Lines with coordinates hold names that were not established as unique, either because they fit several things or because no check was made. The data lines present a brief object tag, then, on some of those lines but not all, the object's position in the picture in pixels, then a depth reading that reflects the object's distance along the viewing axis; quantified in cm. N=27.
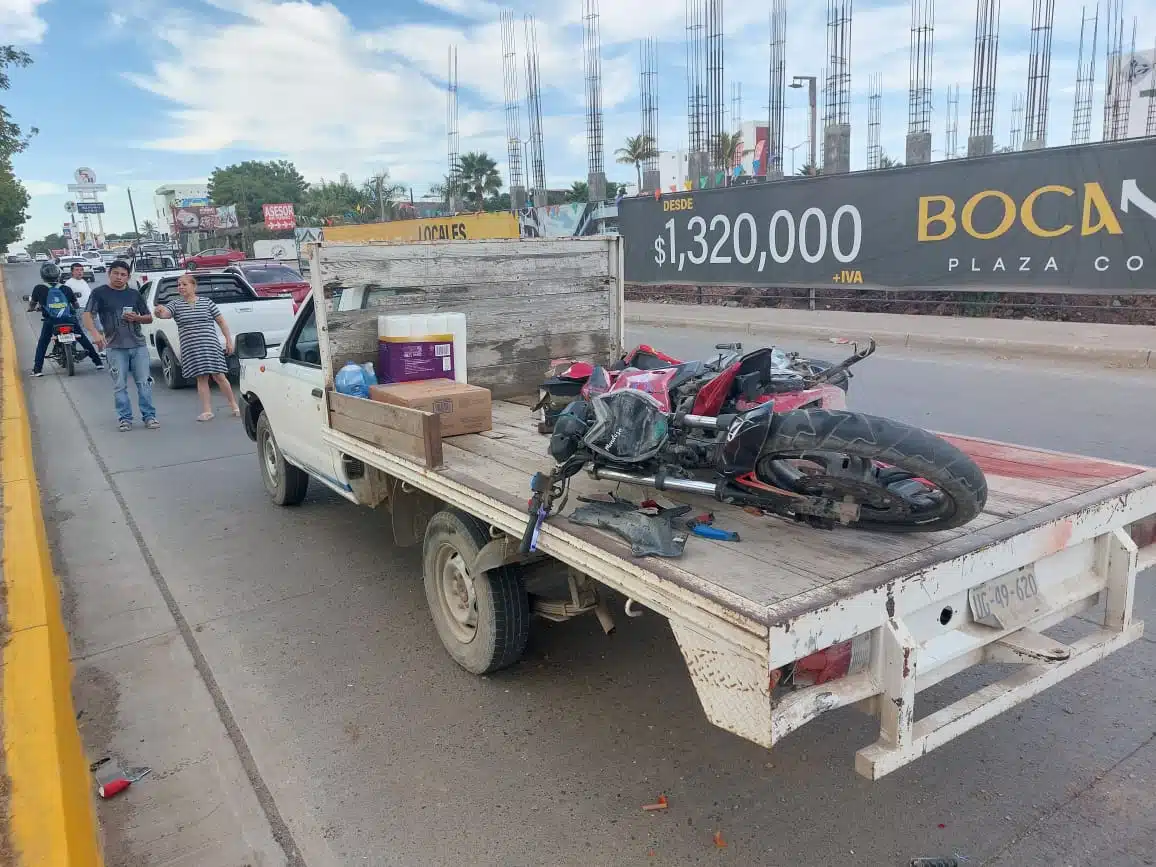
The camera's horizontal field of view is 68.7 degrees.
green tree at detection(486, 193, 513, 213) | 6431
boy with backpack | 1416
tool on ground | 285
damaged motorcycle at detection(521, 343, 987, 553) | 261
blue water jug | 485
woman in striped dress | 1018
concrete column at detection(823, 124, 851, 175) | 2219
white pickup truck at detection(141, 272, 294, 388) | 1273
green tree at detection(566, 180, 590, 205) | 5825
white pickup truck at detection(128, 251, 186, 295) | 2672
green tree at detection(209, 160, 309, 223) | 10412
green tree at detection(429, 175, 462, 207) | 6701
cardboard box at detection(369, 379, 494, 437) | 438
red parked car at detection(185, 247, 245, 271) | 3266
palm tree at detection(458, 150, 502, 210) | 6869
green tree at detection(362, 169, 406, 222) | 7521
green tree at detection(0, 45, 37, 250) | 2241
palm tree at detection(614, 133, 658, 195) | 3809
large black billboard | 1154
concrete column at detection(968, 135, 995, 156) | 2397
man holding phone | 954
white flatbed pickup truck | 231
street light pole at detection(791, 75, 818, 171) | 2939
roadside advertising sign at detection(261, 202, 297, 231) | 7519
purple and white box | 498
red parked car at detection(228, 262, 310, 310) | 1570
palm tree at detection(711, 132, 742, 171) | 3002
